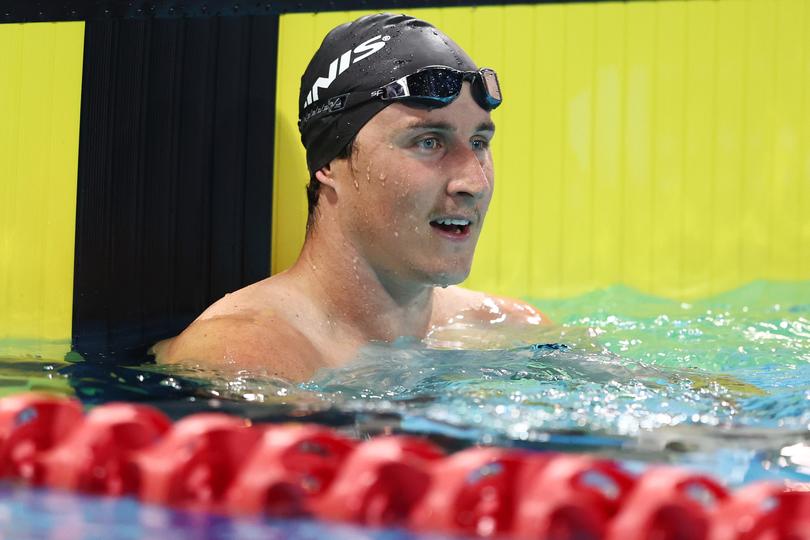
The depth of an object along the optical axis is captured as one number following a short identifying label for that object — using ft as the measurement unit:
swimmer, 20.53
